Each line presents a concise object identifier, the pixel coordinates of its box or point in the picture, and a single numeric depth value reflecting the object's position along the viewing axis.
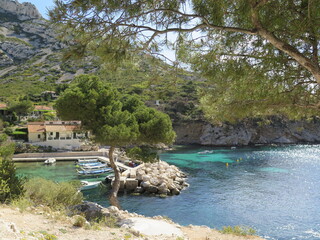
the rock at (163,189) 16.41
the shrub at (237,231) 7.56
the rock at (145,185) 16.88
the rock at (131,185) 17.12
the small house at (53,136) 31.31
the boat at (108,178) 18.55
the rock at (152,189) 16.64
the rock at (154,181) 17.26
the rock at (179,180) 19.00
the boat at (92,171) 19.81
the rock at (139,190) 16.78
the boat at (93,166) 21.10
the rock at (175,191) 16.62
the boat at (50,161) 24.01
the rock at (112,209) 8.70
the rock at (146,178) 17.74
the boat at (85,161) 24.20
